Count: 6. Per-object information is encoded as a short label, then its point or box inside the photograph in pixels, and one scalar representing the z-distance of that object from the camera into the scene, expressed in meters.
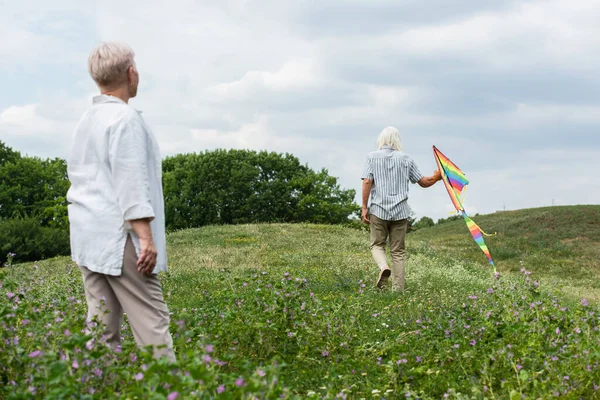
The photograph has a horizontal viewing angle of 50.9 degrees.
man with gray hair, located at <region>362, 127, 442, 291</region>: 9.73
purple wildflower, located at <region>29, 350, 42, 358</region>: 3.72
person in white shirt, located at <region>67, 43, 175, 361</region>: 3.82
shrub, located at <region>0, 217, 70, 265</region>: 23.84
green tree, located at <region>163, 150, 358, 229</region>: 29.14
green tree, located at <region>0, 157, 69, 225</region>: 34.91
